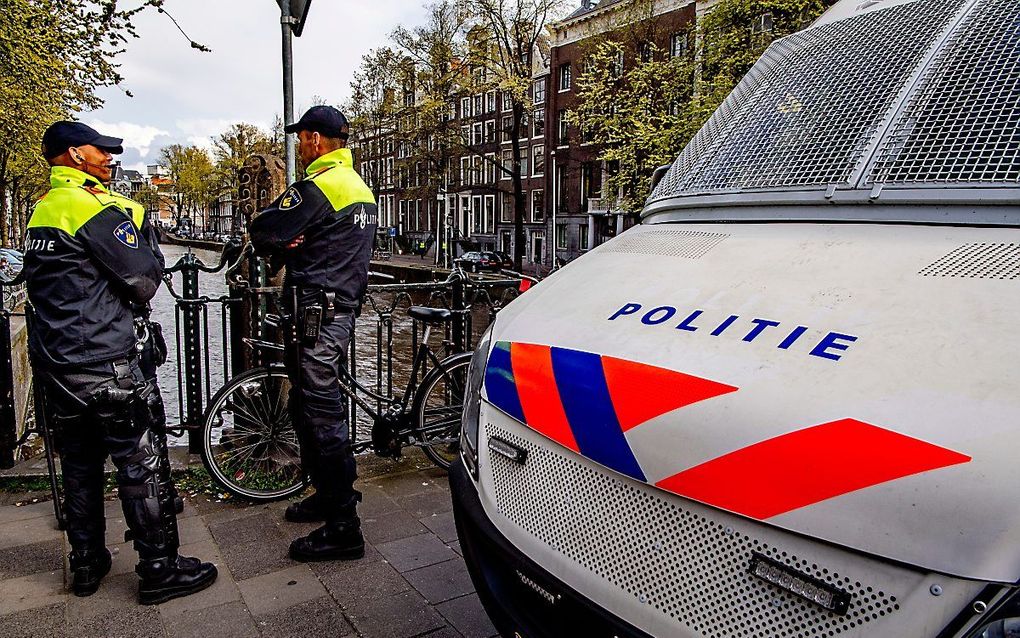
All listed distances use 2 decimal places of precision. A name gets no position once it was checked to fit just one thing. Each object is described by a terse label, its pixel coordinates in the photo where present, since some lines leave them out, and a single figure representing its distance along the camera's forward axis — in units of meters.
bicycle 3.97
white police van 1.19
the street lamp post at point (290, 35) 4.40
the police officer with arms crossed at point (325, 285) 3.23
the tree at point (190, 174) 68.31
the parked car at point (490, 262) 37.44
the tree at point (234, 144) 52.44
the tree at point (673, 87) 14.59
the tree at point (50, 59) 8.67
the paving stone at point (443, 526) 3.65
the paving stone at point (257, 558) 3.24
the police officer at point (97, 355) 2.78
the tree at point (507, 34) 29.78
